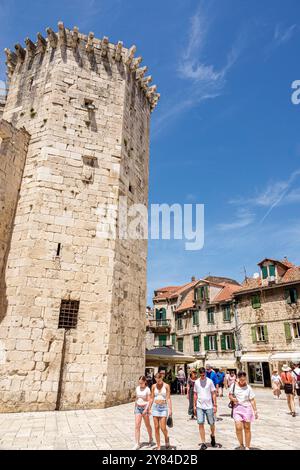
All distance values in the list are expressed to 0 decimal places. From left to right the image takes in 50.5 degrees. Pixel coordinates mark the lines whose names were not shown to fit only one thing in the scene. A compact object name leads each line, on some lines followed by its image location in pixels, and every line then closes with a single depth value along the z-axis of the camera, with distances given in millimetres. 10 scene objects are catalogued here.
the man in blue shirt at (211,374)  9609
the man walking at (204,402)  5168
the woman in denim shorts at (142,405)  5133
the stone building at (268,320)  22188
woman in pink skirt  4832
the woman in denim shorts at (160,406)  4949
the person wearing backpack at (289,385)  9328
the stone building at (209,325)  26516
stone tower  8984
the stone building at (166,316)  33281
